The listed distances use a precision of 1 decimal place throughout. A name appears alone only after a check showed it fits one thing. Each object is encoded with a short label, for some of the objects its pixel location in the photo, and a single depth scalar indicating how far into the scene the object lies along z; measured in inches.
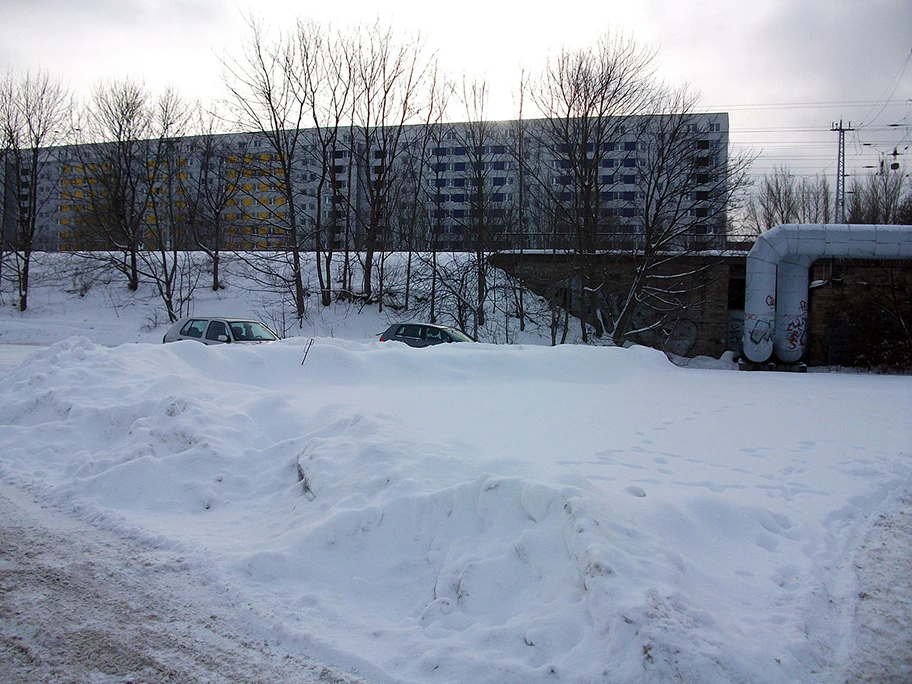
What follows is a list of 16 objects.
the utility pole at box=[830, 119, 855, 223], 1584.3
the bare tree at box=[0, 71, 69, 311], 1299.2
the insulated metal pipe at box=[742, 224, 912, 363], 877.2
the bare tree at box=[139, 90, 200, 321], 1220.5
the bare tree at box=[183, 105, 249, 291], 1316.4
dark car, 721.0
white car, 603.2
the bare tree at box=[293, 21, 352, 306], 1183.6
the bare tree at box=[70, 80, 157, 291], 1280.8
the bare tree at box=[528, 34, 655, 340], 951.6
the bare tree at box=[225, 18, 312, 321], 1157.7
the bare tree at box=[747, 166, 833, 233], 1764.3
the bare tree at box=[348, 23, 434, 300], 1190.9
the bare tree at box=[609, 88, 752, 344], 953.5
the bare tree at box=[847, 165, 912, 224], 1539.9
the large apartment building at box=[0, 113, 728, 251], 979.3
